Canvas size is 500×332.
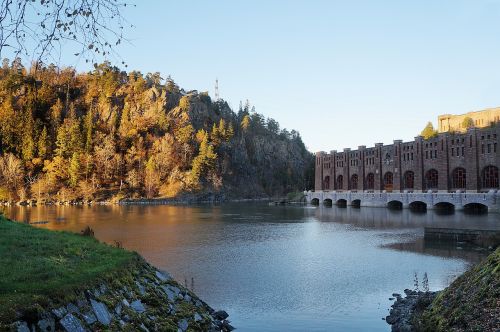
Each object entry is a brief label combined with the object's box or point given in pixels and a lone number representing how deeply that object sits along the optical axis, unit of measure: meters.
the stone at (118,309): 11.94
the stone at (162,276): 17.20
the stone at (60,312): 9.74
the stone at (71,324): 9.71
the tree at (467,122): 111.23
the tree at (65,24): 7.34
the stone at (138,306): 13.08
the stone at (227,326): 16.12
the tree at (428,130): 125.93
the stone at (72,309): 10.27
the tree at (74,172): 131.25
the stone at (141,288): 14.33
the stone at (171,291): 15.87
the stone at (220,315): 17.02
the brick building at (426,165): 75.69
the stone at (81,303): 10.75
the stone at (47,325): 9.18
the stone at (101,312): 11.06
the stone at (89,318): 10.52
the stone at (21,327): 8.60
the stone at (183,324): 13.86
